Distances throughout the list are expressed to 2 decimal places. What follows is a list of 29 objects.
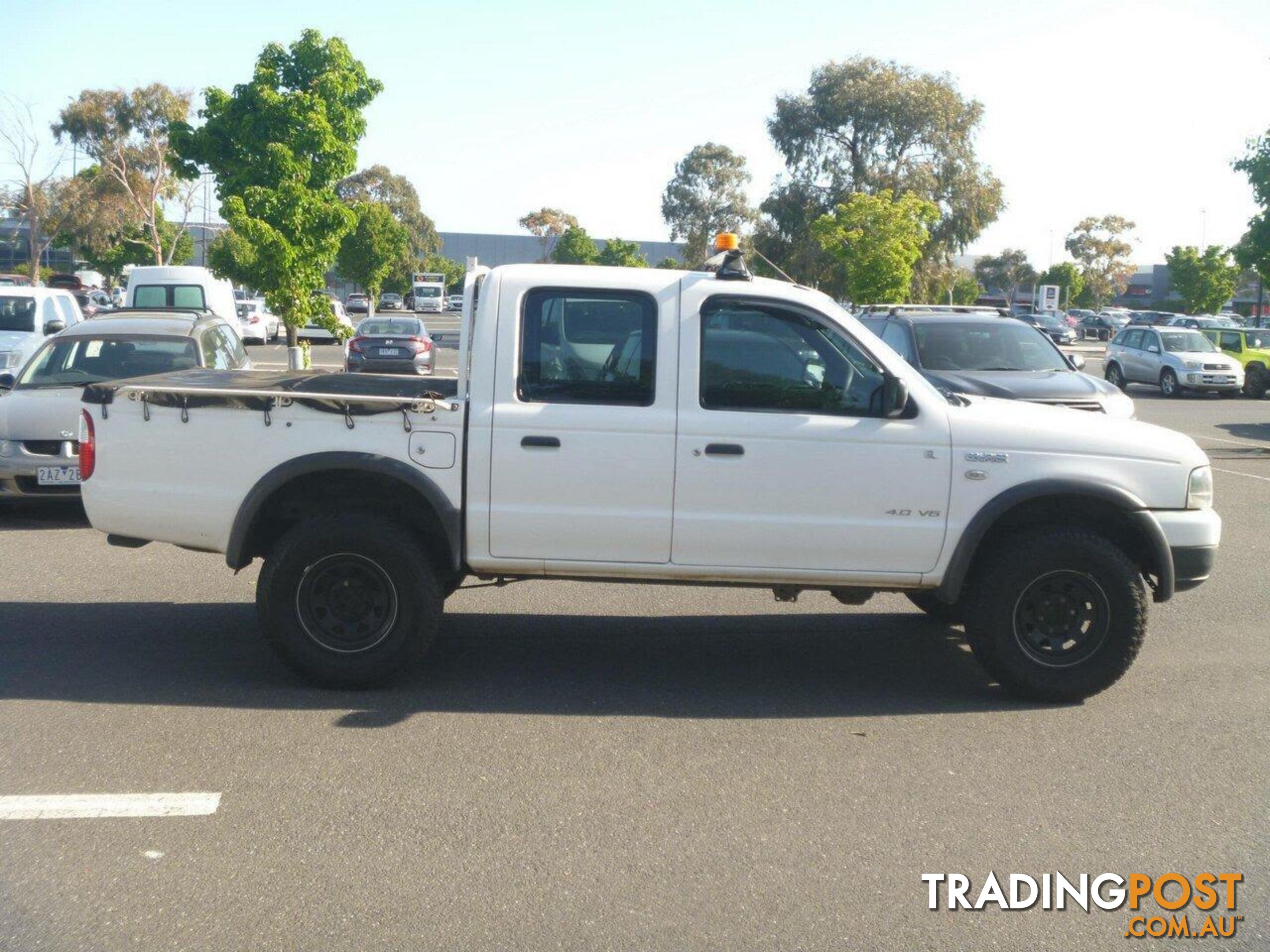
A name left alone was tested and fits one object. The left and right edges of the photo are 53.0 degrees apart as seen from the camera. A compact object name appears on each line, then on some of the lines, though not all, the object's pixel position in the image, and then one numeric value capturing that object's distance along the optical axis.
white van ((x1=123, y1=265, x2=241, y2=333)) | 23.98
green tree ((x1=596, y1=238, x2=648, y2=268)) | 78.50
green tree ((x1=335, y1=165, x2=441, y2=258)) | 88.25
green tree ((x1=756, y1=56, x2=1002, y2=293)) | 53.09
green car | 30.36
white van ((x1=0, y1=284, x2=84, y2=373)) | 17.27
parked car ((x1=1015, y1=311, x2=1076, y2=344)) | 56.22
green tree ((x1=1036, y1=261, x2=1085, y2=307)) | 93.38
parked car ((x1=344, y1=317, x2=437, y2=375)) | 24.86
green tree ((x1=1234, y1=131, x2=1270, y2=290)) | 26.41
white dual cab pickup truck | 5.98
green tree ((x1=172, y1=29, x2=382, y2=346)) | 23.73
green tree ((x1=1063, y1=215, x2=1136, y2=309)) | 93.50
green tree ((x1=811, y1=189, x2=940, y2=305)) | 35.78
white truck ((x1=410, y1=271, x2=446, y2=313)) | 85.56
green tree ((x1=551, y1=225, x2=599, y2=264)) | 86.50
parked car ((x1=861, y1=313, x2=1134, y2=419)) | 13.01
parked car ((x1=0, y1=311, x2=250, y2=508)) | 10.03
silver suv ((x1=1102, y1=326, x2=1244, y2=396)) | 28.95
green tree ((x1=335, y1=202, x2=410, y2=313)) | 71.88
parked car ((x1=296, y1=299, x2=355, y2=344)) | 41.91
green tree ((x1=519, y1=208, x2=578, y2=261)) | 104.56
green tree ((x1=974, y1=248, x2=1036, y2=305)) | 102.12
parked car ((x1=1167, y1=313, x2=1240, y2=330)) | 49.94
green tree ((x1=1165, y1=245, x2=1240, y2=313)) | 77.81
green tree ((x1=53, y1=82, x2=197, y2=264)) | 58.75
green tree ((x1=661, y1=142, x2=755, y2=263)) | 76.06
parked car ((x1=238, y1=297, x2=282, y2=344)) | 39.78
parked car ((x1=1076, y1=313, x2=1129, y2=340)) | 69.88
